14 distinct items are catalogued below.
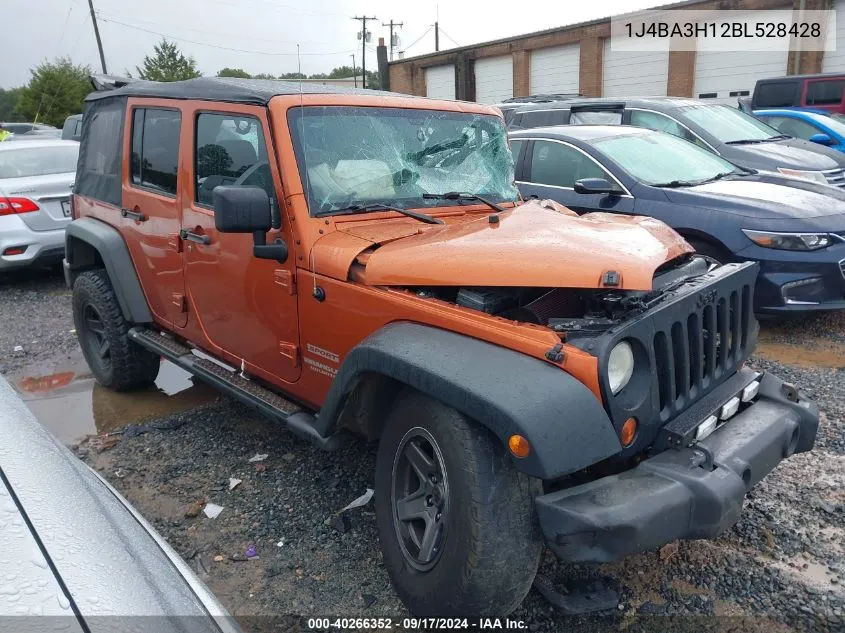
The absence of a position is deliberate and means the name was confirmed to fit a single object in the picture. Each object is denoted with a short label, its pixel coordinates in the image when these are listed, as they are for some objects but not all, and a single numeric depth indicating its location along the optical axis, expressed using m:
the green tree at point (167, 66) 41.48
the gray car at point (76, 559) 1.25
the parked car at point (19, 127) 24.12
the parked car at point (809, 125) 10.75
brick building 19.77
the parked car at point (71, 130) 11.06
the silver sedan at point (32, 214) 7.88
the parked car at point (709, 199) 5.19
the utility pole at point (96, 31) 38.31
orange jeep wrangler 2.20
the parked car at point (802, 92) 14.02
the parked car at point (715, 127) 7.71
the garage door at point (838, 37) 18.64
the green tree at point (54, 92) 38.72
